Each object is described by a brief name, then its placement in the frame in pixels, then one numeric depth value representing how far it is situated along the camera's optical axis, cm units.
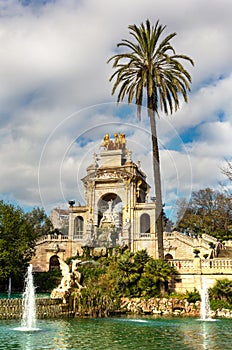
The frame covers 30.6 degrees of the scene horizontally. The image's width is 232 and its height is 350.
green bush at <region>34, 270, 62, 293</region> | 3506
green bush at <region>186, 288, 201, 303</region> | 2366
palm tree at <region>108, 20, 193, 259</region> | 2553
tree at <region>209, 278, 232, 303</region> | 2373
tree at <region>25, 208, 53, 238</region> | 6125
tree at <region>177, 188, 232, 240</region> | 5298
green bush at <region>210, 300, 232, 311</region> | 2245
